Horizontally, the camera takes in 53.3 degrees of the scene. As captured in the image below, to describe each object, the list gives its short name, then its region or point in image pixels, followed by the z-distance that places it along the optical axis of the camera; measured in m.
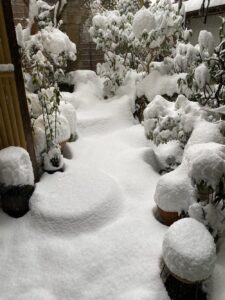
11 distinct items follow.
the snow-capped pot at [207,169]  2.06
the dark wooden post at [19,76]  2.70
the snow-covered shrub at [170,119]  3.05
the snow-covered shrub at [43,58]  3.58
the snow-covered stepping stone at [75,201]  2.78
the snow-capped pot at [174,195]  2.64
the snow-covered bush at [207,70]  2.87
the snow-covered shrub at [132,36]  5.01
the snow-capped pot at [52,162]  3.45
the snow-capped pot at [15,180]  2.79
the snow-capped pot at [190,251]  1.90
